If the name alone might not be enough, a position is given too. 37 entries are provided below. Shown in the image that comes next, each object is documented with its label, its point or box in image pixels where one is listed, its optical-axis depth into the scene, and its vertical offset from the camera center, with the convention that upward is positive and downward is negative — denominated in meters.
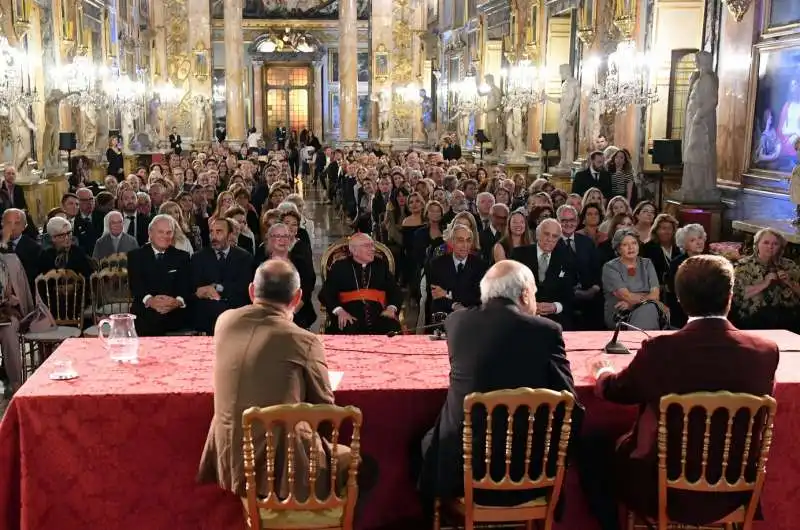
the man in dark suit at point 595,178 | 11.65 -0.83
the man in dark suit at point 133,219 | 9.02 -1.10
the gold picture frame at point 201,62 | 30.72 +1.75
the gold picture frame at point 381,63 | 30.42 +1.74
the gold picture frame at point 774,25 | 9.27 +0.98
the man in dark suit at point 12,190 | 10.94 -1.00
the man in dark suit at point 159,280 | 6.35 -1.23
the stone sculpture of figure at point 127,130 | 25.09 -0.52
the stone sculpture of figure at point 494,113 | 20.83 +0.03
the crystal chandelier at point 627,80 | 12.55 +0.52
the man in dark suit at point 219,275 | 6.42 -1.20
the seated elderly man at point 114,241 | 7.86 -1.15
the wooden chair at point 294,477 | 3.01 -1.32
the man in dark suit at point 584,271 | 6.82 -1.24
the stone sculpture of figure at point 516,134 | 18.84 -0.42
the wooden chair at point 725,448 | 3.19 -1.25
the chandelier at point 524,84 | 17.94 +0.62
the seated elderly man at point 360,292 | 6.11 -1.24
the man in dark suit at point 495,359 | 3.35 -0.93
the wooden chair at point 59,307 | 6.43 -1.56
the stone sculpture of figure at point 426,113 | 30.91 +0.03
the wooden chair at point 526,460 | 3.16 -1.30
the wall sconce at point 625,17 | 12.76 +1.42
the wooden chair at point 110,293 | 6.98 -1.46
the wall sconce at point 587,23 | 14.45 +1.51
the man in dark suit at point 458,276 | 6.33 -1.17
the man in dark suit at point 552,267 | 6.45 -1.13
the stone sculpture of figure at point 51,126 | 15.42 -0.26
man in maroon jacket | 3.30 -0.96
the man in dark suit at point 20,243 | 7.20 -1.08
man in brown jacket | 3.24 -0.97
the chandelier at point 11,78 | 13.27 +0.51
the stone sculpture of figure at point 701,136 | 10.06 -0.24
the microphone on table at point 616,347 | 4.31 -1.14
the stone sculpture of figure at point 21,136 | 13.72 -0.39
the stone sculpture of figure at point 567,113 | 15.56 +0.03
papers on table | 3.77 -1.15
